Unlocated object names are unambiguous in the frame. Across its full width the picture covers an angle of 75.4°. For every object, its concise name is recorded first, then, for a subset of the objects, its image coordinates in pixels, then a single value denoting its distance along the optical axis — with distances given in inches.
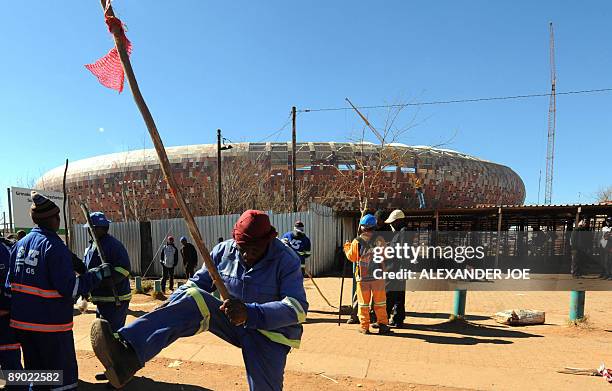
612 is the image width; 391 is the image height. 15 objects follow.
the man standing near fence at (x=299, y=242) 316.2
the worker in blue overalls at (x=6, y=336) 130.4
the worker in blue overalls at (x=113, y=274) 152.3
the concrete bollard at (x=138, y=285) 437.7
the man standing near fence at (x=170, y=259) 452.4
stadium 1165.7
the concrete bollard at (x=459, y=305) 281.1
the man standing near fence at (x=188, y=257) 457.4
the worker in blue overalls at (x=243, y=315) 78.0
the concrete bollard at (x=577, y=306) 259.3
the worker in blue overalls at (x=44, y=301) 116.0
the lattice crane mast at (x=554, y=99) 1509.6
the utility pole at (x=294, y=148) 689.0
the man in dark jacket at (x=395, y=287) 256.5
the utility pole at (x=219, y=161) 761.6
